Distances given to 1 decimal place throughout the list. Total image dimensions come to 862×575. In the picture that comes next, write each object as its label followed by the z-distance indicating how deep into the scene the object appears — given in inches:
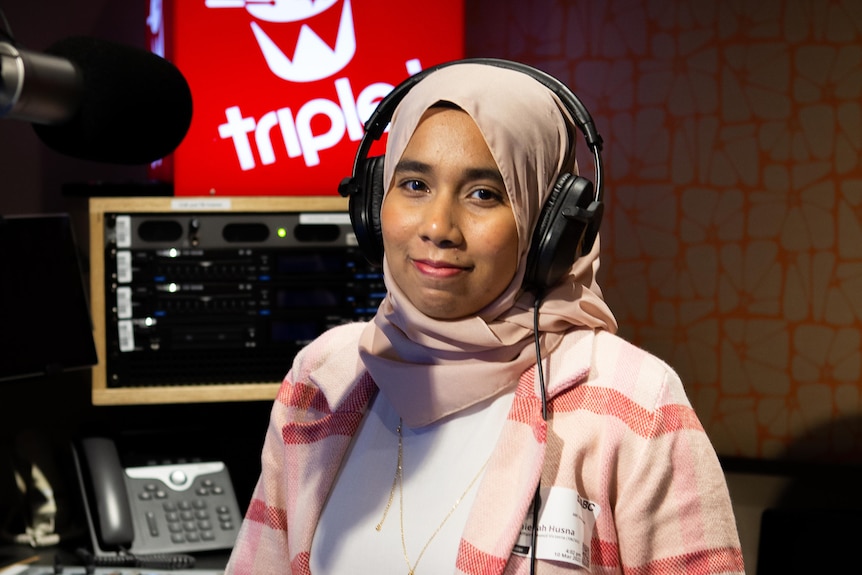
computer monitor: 79.7
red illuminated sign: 73.9
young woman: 45.0
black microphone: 32.9
